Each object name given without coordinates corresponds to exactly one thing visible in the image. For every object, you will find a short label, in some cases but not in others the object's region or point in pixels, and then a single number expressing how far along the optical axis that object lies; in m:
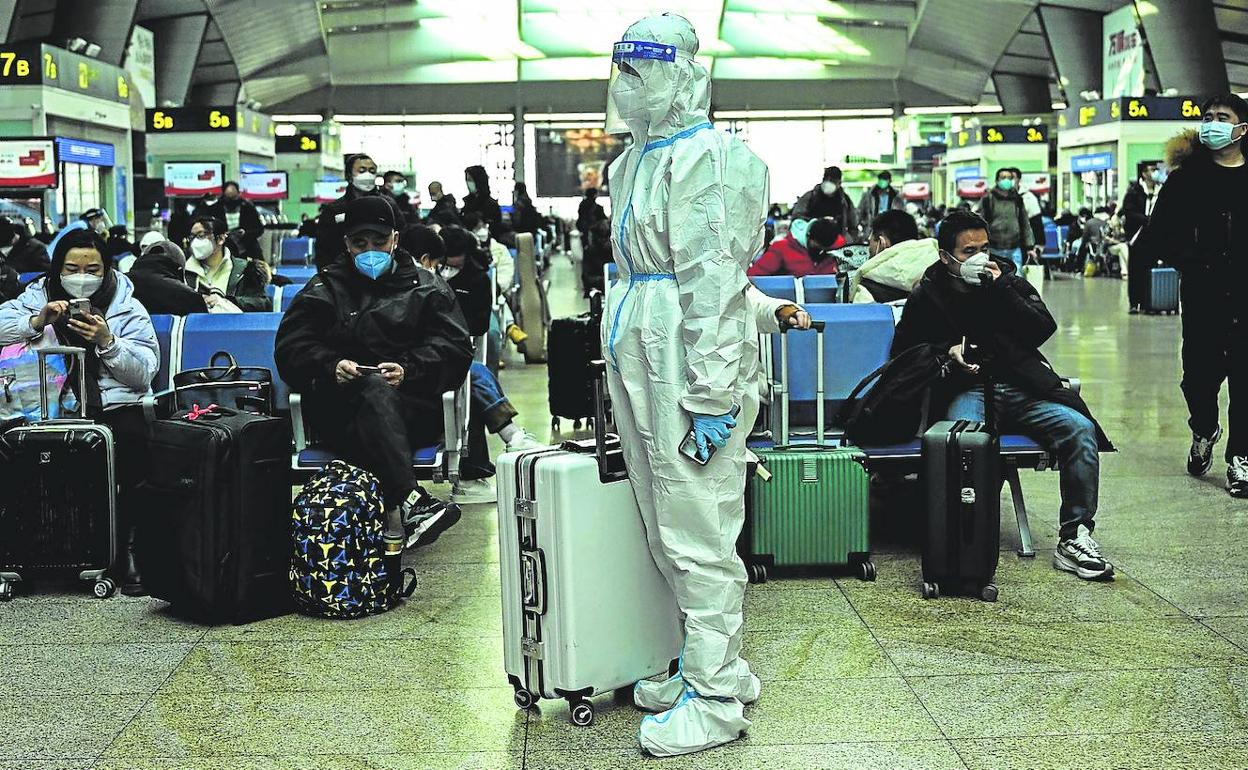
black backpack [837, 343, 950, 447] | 5.65
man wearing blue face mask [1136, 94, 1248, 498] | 6.82
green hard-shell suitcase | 5.28
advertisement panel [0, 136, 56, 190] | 17.72
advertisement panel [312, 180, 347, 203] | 36.42
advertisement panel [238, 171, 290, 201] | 33.16
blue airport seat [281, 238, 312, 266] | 16.94
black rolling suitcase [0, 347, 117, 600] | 5.20
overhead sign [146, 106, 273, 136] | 33.88
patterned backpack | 4.90
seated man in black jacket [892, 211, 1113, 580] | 5.44
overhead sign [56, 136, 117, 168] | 21.06
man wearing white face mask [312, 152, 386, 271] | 6.04
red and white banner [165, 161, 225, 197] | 28.22
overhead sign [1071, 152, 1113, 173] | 31.19
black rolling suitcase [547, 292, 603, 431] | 8.57
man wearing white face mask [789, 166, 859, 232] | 13.12
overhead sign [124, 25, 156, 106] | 37.38
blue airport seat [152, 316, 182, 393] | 6.14
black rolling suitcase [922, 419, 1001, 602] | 4.96
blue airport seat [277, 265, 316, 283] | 10.69
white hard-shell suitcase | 3.72
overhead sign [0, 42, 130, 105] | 21.17
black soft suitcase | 4.80
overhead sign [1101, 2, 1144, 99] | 35.97
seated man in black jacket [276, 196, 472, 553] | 5.45
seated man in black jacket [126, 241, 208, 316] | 6.77
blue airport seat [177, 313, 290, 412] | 6.16
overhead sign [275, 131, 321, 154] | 46.19
